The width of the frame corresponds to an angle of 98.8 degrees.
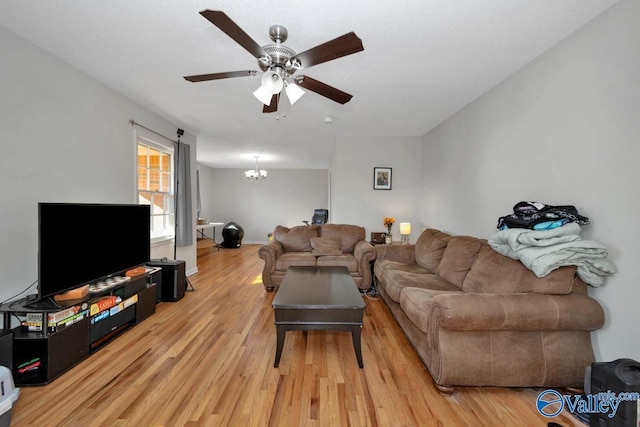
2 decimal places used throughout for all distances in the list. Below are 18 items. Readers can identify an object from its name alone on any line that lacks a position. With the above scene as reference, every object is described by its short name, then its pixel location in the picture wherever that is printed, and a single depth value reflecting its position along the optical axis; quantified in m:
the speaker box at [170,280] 3.51
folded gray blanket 1.79
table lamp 4.28
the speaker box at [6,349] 1.75
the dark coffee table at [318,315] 2.11
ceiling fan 1.50
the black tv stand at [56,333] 1.89
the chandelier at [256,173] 7.74
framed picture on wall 5.03
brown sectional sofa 1.75
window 3.91
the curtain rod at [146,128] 3.45
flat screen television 2.00
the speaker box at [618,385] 1.36
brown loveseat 3.92
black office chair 7.61
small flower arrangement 4.60
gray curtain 4.42
